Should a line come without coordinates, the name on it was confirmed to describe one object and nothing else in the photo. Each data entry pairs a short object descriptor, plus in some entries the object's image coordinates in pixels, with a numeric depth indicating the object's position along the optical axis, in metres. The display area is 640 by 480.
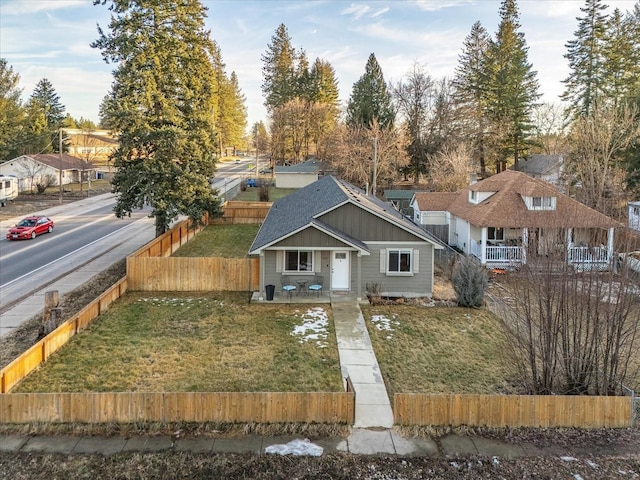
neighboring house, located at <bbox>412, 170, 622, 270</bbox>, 25.42
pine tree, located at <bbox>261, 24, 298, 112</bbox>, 77.75
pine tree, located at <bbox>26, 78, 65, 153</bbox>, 65.50
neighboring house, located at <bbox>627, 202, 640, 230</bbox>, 31.94
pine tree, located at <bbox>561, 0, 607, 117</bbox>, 47.34
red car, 31.77
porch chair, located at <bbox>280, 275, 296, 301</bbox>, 20.62
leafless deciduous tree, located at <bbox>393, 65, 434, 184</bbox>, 57.69
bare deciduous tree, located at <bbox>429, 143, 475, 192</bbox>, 42.94
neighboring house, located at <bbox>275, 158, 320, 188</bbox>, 60.28
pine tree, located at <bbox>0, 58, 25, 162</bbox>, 53.22
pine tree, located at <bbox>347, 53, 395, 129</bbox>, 57.69
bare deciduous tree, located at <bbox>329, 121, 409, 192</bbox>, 50.38
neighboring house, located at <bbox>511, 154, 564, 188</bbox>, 45.66
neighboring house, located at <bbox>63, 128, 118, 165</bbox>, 76.62
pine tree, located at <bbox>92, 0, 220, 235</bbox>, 25.84
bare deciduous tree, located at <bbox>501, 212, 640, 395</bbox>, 11.15
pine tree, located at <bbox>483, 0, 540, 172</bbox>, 53.06
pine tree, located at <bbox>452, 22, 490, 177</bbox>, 54.00
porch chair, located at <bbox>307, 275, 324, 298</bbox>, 20.45
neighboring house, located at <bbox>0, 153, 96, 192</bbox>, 53.47
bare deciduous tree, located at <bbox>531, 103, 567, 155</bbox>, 51.62
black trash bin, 20.28
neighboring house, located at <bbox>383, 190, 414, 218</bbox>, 44.59
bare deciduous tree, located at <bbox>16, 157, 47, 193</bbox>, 53.28
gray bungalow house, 20.73
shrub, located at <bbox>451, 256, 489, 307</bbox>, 19.75
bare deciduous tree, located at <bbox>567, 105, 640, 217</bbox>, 33.62
